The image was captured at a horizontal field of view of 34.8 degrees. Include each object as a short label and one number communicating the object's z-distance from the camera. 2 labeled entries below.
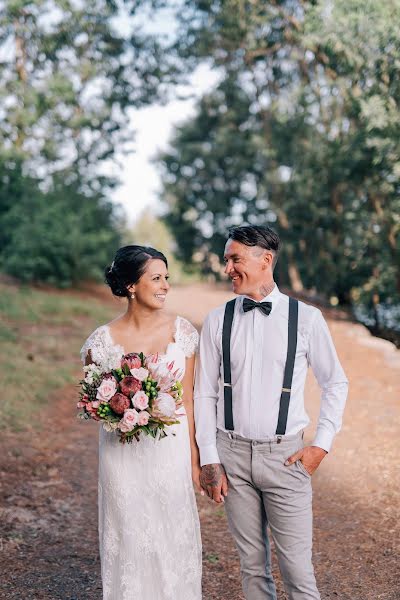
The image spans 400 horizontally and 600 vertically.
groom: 3.12
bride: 3.58
